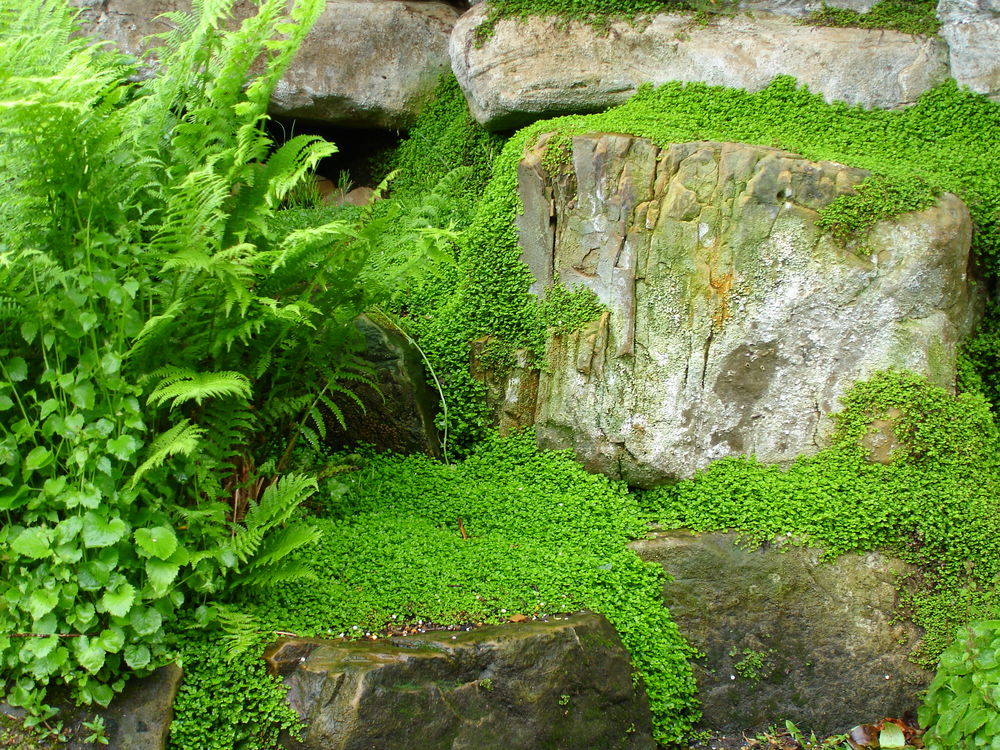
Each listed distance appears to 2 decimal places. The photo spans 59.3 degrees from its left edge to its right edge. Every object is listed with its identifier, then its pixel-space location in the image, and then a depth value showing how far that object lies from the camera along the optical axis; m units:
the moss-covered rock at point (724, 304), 4.98
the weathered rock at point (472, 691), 3.59
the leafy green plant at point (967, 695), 3.63
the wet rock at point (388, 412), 5.33
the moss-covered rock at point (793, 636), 4.52
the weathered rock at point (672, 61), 5.91
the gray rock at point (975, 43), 5.79
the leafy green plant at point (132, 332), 3.40
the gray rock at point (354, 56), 7.02
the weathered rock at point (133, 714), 3.40
